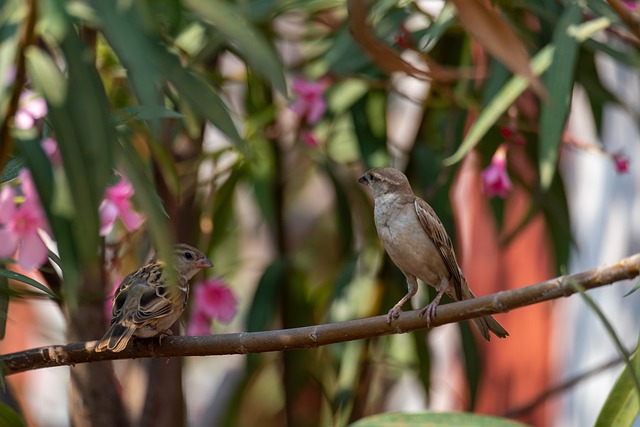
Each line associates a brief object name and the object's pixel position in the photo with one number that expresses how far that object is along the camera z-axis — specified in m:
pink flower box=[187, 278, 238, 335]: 7.04
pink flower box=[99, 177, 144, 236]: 5.58
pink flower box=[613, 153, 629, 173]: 6.52
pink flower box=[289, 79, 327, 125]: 7.49
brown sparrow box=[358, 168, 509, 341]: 5.36
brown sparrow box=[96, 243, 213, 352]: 4.70
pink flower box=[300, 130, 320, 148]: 7.82
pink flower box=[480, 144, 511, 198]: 6.34
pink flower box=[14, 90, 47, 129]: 5.54
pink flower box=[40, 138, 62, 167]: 5.14
